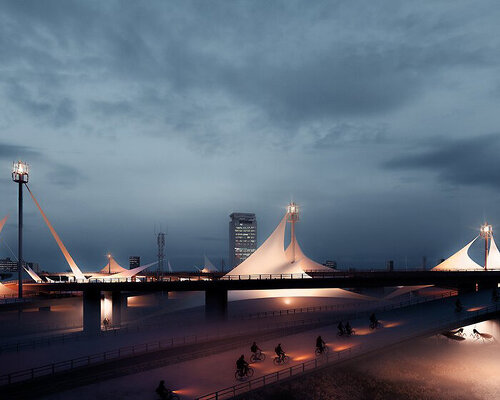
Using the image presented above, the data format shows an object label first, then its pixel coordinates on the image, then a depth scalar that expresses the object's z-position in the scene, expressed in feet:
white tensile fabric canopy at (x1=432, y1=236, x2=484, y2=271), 233.35
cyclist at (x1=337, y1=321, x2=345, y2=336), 101.41
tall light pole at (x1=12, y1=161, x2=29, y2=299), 144.36
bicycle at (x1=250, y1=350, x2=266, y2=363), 85.27
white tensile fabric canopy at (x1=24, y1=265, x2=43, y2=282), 181.04
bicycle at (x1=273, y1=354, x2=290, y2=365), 81.73
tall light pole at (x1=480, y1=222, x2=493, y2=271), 214.48
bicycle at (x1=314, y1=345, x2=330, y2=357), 85.56
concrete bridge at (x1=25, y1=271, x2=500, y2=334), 138.82
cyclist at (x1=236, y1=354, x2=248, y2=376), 73.46
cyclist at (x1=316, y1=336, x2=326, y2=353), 85.61
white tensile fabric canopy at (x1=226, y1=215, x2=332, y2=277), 162.50
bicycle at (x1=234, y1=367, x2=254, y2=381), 73.46
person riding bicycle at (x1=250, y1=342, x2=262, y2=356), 84.96
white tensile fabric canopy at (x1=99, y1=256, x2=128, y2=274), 361.92
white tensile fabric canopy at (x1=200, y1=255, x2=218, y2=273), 432.41
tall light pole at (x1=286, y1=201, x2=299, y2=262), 186.91
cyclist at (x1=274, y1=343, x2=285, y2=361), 81.71
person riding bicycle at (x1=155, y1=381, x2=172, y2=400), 65.36
